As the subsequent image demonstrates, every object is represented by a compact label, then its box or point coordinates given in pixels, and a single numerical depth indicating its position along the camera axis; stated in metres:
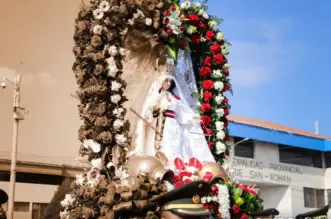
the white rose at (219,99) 7.34
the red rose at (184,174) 5.59
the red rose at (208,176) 5.71
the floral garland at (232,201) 5.96
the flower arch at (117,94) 5.66
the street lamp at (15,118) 12.54
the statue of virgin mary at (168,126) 6.32
